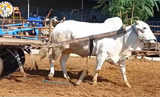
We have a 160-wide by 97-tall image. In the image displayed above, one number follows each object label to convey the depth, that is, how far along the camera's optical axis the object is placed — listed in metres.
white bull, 9.49
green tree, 17.79
